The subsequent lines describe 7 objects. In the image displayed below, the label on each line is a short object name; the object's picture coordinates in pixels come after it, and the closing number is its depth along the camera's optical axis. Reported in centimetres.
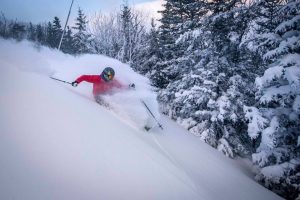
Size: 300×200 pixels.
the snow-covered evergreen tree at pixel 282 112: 739
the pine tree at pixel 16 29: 3991
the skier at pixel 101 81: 705
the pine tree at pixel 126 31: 2647
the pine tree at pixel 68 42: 4416
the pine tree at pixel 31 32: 4980
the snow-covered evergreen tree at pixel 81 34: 3250
